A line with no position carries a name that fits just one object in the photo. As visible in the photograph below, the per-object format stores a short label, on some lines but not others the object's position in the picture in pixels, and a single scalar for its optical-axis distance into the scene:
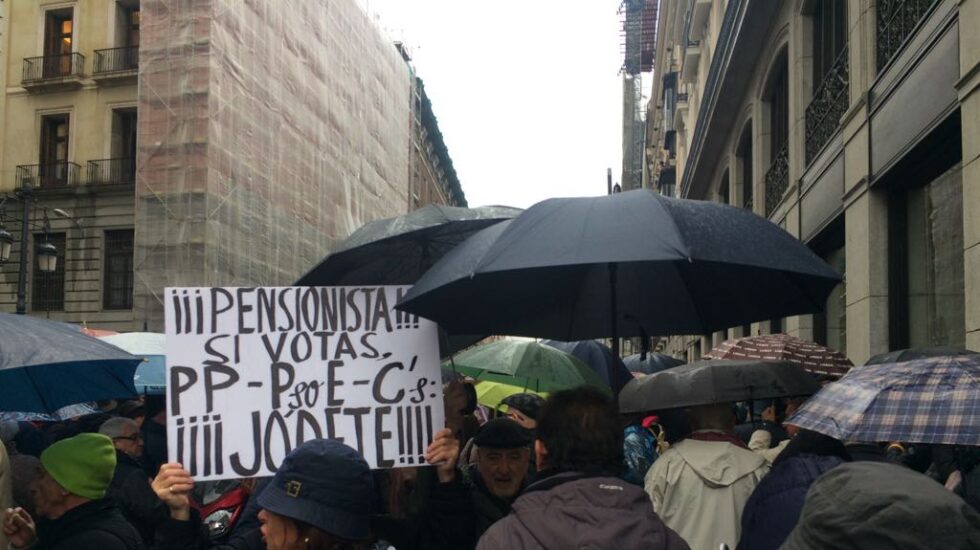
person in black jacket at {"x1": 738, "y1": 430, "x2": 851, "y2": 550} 3.59
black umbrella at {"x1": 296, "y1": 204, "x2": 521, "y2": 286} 4.62
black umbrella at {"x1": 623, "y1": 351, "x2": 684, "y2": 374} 10.97
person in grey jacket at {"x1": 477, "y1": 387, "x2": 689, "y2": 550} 2.62
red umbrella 7.99
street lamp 15.31
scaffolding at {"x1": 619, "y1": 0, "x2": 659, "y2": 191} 68.12
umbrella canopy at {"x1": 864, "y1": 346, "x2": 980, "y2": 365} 4.03
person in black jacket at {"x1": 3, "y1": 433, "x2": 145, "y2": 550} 3.49
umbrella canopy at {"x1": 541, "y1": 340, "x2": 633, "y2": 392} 9.20
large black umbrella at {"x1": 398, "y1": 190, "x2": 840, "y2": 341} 3.54
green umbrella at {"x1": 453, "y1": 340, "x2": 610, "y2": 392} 7.50
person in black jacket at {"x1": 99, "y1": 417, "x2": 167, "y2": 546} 4.53
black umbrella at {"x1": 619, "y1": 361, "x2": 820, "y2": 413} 5.05
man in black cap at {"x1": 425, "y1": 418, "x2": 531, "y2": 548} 3.75
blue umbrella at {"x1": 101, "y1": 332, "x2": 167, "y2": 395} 9.30
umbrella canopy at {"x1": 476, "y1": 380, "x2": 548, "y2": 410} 7.75
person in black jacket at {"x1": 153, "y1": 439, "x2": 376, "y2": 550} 2.56
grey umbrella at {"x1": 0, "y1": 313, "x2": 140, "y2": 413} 5.05
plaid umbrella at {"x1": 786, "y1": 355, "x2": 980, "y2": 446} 3.32
